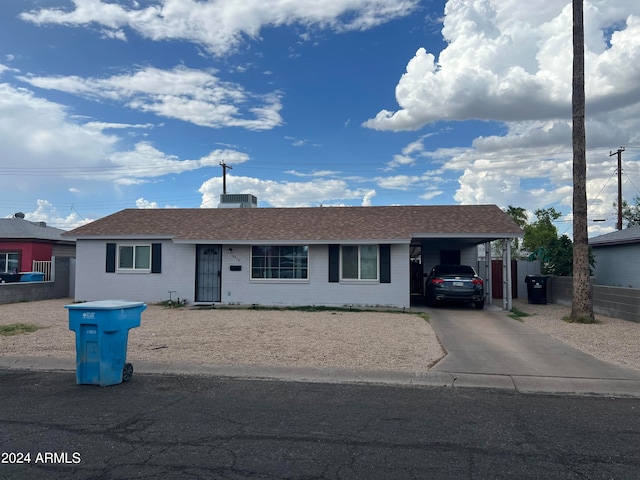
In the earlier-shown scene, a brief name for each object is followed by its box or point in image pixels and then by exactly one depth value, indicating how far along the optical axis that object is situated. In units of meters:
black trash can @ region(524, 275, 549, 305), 19.25
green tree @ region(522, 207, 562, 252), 38.84
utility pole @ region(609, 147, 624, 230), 35.90
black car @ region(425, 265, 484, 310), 17.12
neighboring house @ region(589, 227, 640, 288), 20.48
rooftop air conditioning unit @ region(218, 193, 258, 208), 23.94
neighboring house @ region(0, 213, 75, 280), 25.48
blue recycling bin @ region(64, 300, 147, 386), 7.09
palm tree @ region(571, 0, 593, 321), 13.95
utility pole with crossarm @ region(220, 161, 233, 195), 39.25
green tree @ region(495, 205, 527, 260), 47.62
